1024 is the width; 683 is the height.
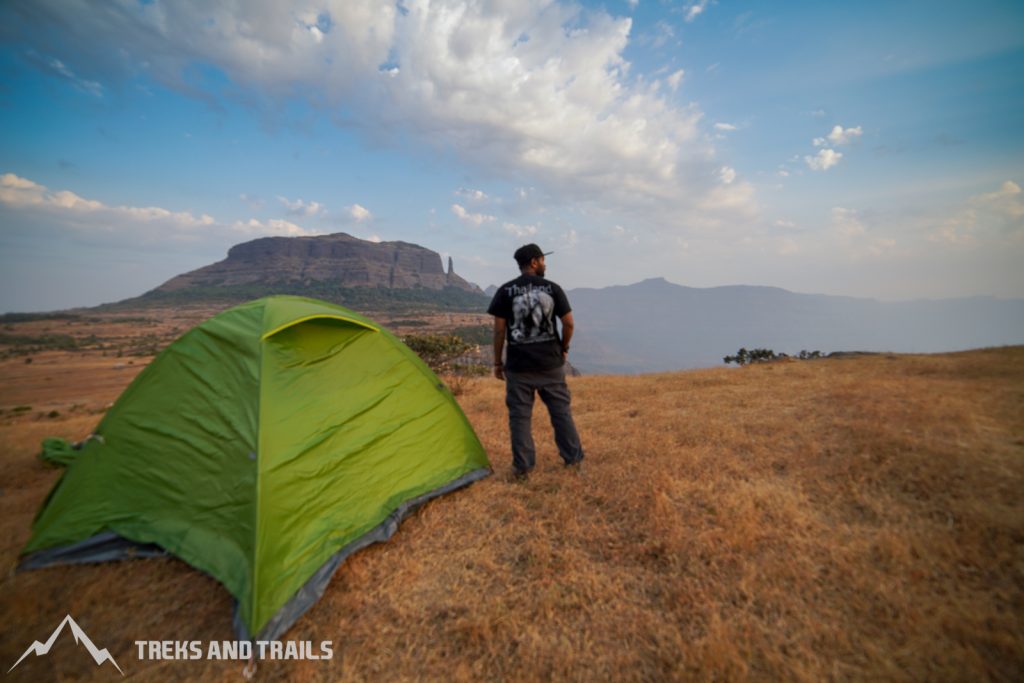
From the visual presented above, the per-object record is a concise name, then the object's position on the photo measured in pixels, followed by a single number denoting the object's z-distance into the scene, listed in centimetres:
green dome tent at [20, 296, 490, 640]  337
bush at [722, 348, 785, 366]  1930
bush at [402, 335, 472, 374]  1418
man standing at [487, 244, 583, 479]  482
